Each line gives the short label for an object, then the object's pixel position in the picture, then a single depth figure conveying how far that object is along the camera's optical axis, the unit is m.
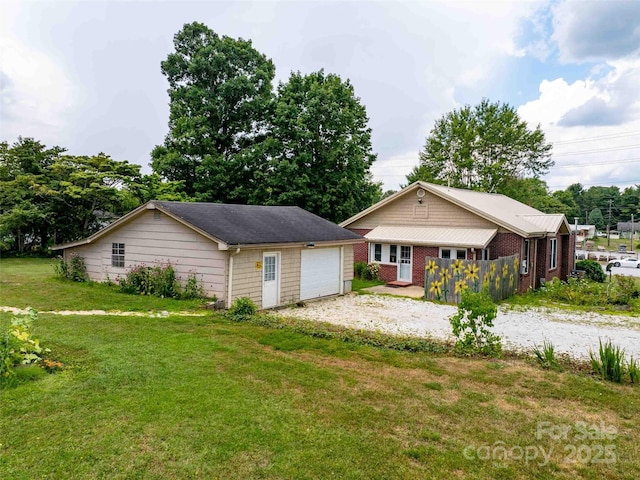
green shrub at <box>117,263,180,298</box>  13.40
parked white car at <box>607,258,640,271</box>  36.72
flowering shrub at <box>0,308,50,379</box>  5.99
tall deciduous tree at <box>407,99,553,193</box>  40.81
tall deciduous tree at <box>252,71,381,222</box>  29.31
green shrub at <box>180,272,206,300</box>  13.00
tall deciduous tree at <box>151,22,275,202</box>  30.19
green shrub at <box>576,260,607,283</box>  24.73
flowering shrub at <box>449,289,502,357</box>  8.32
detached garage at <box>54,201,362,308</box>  12.81
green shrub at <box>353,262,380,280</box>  21.58
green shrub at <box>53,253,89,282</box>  15.86
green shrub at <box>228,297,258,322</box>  11.38
